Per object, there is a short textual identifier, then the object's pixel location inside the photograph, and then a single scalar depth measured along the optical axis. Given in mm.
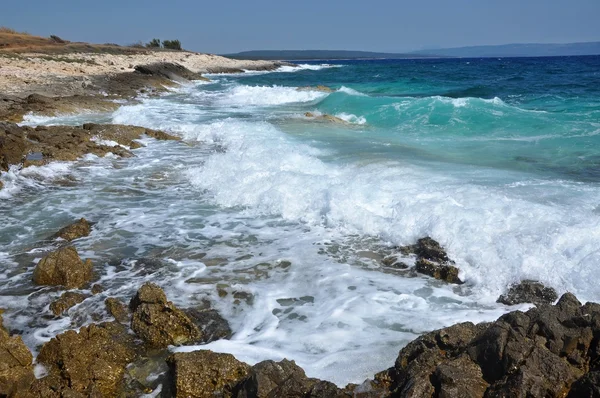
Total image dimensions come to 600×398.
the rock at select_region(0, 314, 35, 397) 3156
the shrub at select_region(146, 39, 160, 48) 76875
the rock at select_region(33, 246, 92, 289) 4969
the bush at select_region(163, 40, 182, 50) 80875
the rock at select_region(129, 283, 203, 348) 4031
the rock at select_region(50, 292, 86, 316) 4457
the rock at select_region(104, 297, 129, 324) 4352
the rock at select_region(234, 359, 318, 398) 3068
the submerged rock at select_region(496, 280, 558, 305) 4734
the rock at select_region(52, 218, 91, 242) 6320
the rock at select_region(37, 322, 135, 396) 3414
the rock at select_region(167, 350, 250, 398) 3357
